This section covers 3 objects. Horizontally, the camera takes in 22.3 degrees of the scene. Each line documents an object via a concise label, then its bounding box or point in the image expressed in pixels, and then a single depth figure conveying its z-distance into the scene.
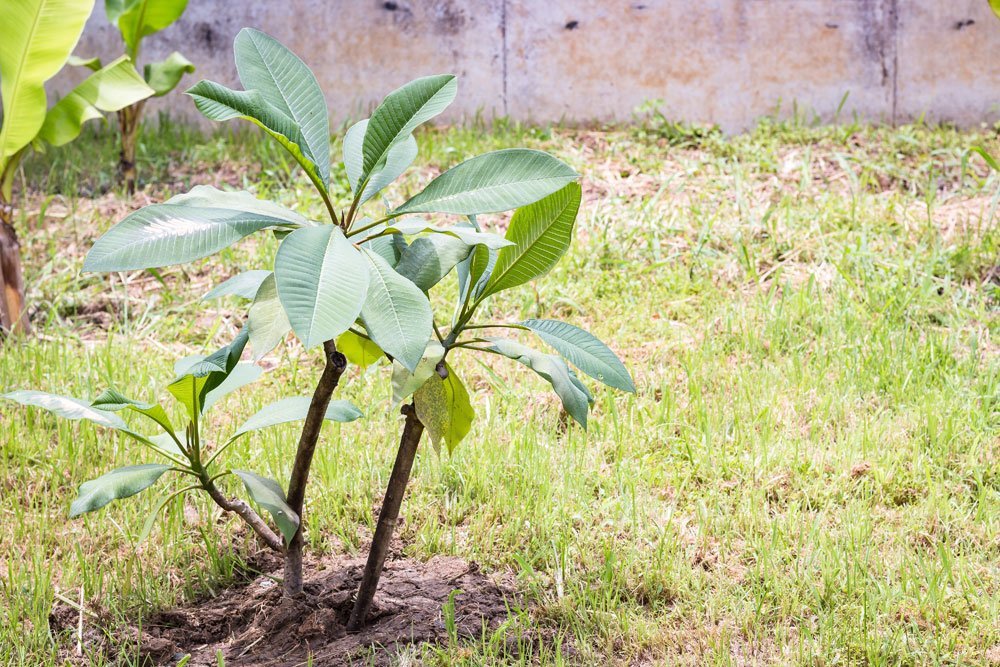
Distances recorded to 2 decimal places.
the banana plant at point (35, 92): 3.90
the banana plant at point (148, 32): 4.89
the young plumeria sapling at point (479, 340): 3.04
